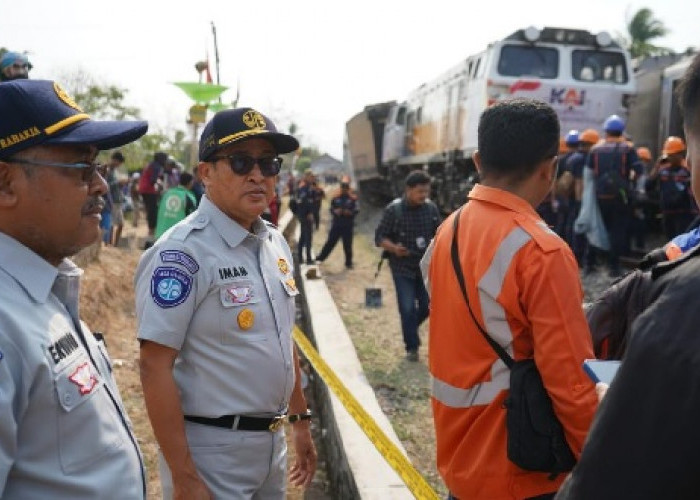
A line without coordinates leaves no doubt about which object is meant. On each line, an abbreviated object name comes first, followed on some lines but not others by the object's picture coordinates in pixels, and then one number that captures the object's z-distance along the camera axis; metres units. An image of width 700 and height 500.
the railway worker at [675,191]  9.72
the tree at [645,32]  36.53
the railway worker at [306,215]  14.49
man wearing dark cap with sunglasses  2.28
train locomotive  12.93
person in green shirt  7.43
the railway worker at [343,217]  13.95
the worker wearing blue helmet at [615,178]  9.73
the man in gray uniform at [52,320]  1.46
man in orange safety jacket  2.08
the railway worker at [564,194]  10.70
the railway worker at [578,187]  10.55
